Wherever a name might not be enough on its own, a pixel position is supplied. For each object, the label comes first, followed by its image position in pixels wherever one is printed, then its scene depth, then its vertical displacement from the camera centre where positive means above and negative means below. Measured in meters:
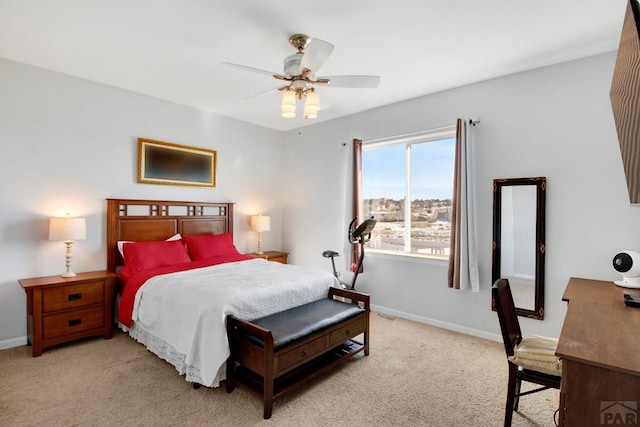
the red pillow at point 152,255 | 3.48 -0.52
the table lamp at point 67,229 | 3.09 -0.20
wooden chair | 1.77 -0.84
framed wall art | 4.00 +0.61
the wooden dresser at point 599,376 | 1.16 -0.62
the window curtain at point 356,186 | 4.44 +0.35
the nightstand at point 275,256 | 4.90 -0.73
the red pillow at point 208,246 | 4.09 -0.49
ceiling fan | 2.40 +1.06
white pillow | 3.63 -0.42
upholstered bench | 2.15 -1.03
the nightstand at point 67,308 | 2.91 -0.97
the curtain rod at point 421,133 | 3.46 +0.97
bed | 2.38 -0.67
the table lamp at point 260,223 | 4.98 -0.21
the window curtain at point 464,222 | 3.40 -0.12
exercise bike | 4.01 -0.37
